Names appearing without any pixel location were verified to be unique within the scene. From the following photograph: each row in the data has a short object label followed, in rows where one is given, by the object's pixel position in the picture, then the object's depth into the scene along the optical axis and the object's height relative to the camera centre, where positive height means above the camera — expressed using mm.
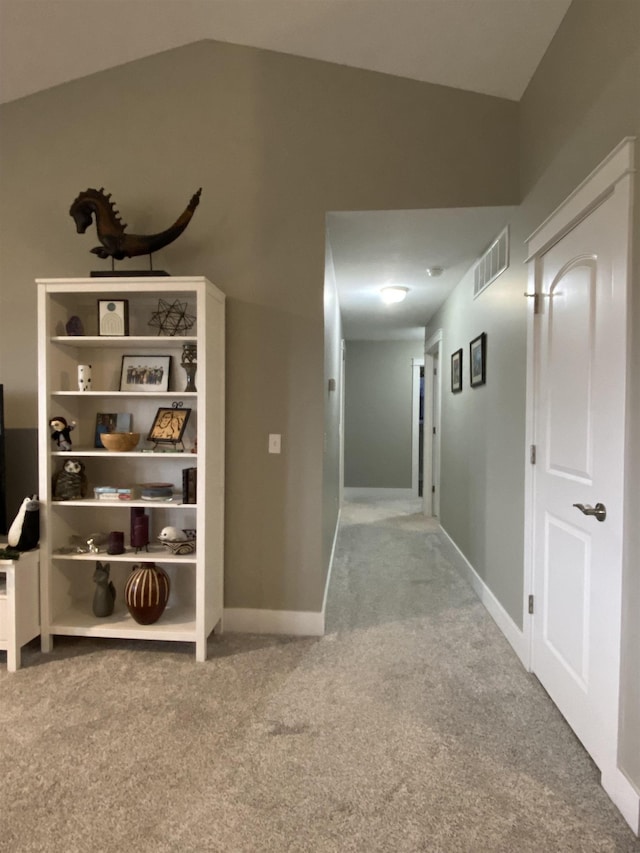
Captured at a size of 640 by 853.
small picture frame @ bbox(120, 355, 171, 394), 2600 +243
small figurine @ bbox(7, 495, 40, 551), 2318 -553
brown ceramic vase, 2361 -895
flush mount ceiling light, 4035 +1091
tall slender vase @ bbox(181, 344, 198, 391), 2490 +287
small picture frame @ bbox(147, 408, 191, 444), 2539 -49
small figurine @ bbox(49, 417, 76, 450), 2414 -88
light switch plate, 2623 -136
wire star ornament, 2602 +548
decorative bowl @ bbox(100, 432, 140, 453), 2400 -121
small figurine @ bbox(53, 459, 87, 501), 2459 -345
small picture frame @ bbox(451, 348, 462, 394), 3893 +407
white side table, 2225 -919
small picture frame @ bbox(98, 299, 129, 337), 2434 +511
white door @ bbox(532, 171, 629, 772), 1525 -188
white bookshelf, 2326 -227
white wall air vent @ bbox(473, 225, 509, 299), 2705 +973
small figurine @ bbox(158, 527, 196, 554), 2479 -662
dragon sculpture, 2402 +974
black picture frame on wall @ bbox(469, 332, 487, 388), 3080 +409
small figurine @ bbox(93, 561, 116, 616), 2494 -950
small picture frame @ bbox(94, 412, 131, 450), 2643 -25
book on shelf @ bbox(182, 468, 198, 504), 2387 -352
